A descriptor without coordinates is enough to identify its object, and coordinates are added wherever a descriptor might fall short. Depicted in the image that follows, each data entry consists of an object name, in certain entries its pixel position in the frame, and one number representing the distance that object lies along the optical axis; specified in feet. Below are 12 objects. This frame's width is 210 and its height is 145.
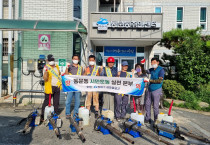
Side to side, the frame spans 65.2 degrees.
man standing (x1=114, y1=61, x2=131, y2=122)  16.63
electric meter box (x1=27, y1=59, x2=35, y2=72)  24.47
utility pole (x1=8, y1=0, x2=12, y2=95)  26.13
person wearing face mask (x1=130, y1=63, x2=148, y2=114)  18.64
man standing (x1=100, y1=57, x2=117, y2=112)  16.97
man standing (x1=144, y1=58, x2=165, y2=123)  15.44
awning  19.85
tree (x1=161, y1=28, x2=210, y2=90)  28.86
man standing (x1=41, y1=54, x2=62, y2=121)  16.52
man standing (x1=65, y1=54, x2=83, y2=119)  16.83
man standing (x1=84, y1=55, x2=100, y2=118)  17.28
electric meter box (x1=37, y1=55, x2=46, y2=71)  24.41
